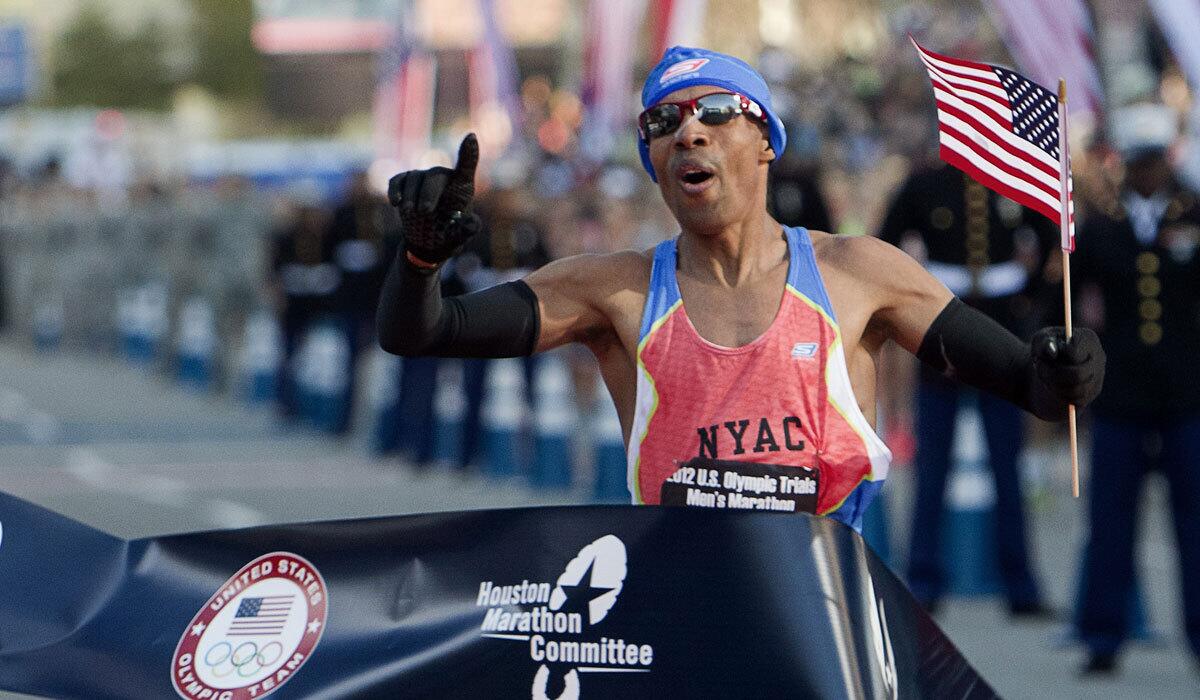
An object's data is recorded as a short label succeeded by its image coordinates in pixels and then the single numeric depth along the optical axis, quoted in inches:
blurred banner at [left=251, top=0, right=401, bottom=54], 3174.2
